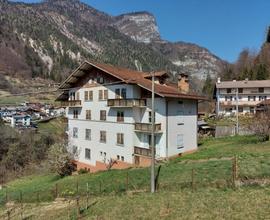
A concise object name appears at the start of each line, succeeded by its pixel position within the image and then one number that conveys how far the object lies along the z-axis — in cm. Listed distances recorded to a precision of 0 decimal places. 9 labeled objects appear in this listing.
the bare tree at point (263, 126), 2311
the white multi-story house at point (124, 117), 2191
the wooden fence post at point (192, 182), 1294
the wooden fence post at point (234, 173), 1266
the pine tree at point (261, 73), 5783
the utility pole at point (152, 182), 1314
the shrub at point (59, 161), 2537
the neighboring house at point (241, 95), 4751
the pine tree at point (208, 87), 6350
